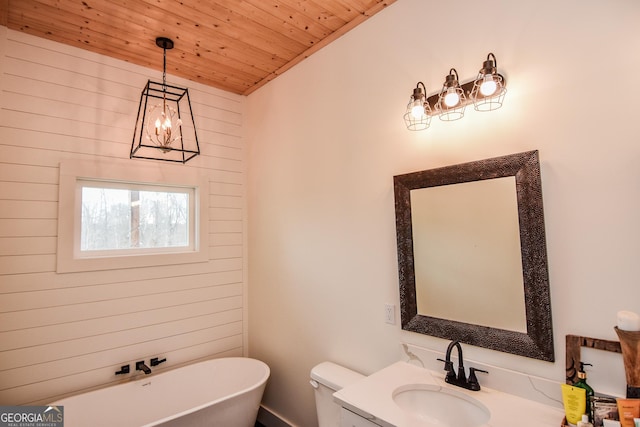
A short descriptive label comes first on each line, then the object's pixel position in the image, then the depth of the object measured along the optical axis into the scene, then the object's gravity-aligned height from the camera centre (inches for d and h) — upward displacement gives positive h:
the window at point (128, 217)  94.7 +7.7
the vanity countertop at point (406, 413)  50.8 -28.8
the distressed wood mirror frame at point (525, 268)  55.6 -6.6
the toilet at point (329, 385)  79.3 -36.4
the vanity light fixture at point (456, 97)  58.6 +25.8
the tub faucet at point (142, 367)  98.8 -37.9
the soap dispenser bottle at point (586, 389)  46.9 -23.4
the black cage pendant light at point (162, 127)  107.9 +38.8
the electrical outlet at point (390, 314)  77.4 -18.8
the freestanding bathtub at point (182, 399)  85.6 -45.1
